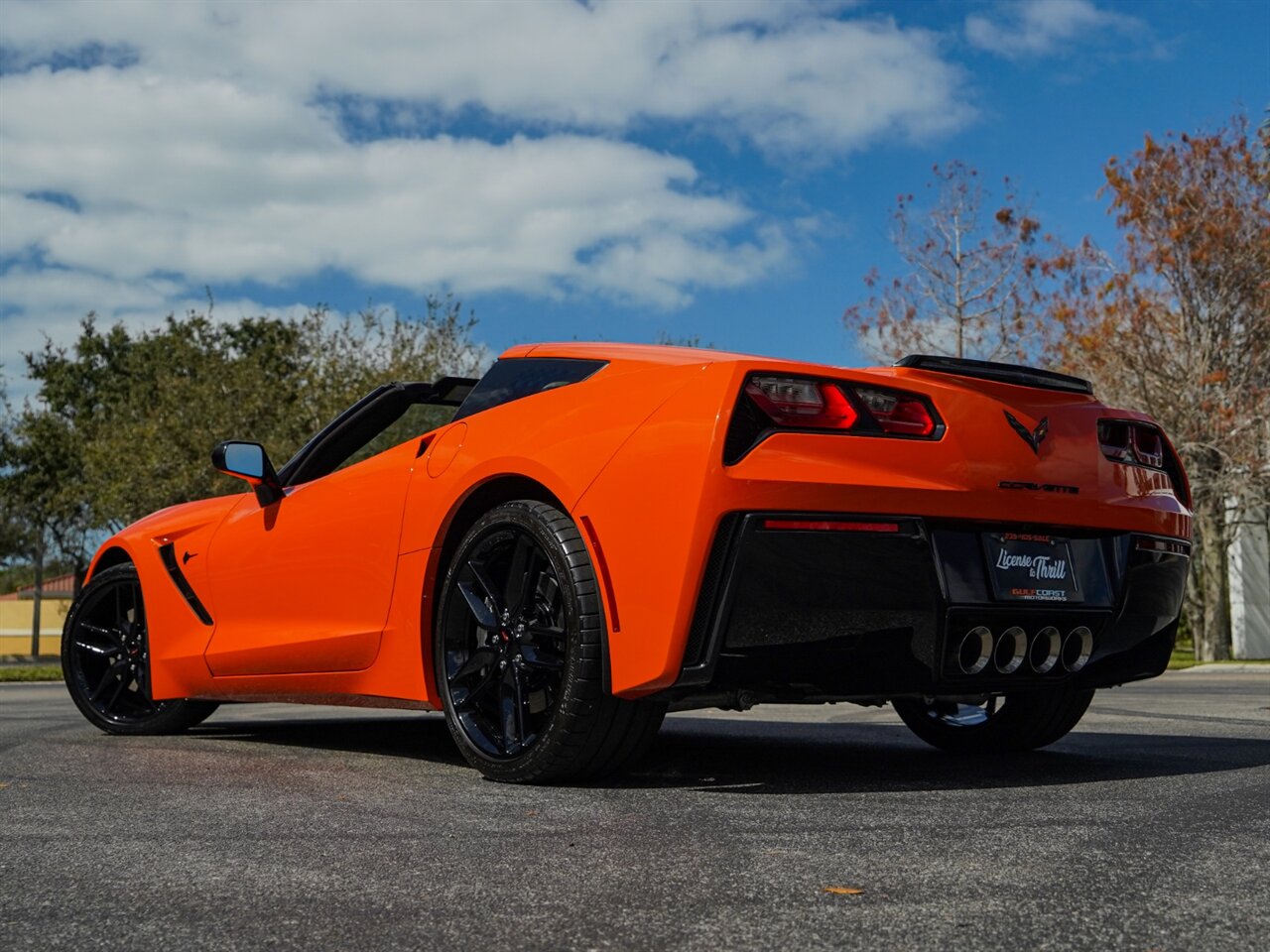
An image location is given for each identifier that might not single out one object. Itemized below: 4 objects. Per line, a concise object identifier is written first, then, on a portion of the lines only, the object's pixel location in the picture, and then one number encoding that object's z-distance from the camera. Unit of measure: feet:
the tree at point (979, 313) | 89.35
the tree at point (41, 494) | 115.65
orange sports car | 11.96
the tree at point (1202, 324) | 81.87
